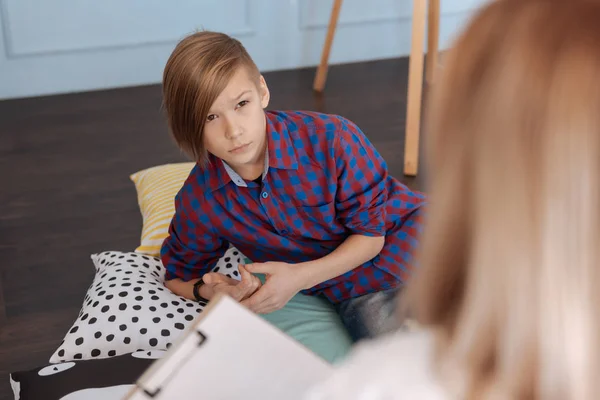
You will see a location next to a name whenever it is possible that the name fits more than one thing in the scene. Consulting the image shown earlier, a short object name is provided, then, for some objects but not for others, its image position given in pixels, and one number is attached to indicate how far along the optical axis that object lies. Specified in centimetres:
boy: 134
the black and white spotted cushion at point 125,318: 140
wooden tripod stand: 229
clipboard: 88
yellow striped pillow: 179
